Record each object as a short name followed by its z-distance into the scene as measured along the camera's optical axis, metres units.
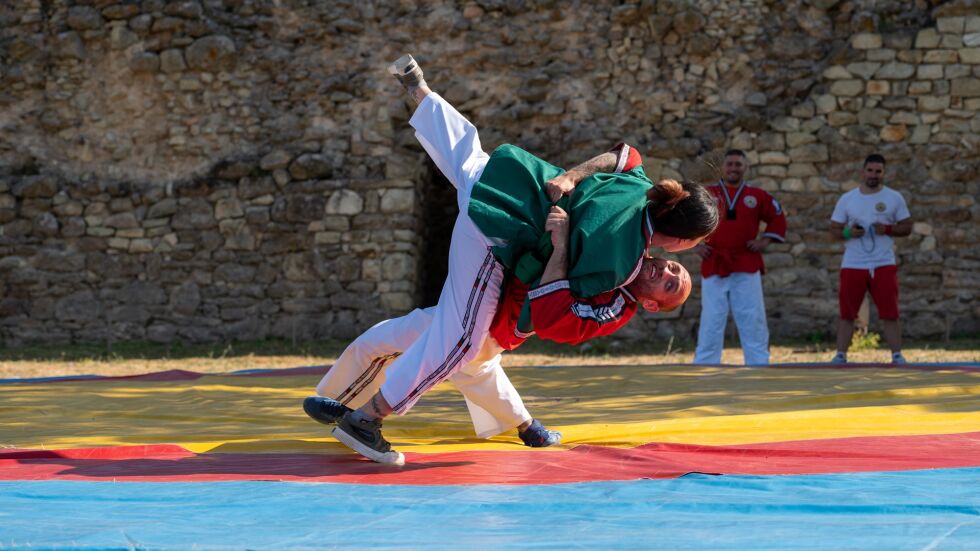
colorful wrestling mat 5.07
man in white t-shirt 15.73
